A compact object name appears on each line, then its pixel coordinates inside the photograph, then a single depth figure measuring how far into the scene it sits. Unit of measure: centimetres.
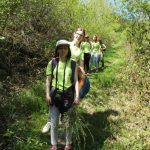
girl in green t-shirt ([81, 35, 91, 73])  778
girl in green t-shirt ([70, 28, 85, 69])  410
